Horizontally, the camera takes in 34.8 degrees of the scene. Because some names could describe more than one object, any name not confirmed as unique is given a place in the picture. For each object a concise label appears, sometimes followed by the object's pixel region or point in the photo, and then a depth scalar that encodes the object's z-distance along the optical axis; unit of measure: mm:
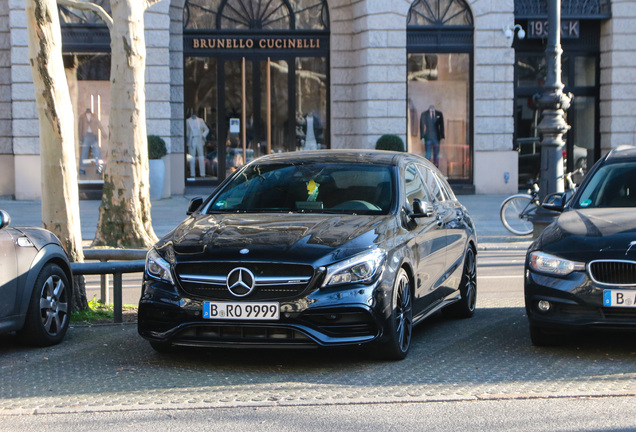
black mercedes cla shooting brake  6605
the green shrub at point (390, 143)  24578
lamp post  16219
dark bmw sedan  6906
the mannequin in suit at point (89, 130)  25109
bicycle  17422
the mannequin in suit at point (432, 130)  26750
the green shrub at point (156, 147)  23547
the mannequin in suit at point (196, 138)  26453
